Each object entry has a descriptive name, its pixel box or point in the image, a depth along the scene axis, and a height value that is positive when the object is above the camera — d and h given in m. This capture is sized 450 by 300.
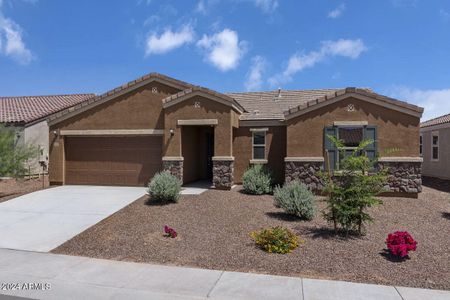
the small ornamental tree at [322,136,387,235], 8.70 -0.96
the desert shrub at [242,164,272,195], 14.23 -1.09
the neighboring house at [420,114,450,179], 20.25 +0.55
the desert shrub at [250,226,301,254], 7.76 -1.94
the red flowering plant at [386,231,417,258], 7.26 -1.89
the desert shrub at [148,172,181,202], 11.88 -1.16
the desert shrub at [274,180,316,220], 10.31 -1.37
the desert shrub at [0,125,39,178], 15.54 +0.02
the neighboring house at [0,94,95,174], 21.95 +2.52
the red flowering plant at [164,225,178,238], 8.84 -1.95
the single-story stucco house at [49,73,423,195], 13.98 +0.97
